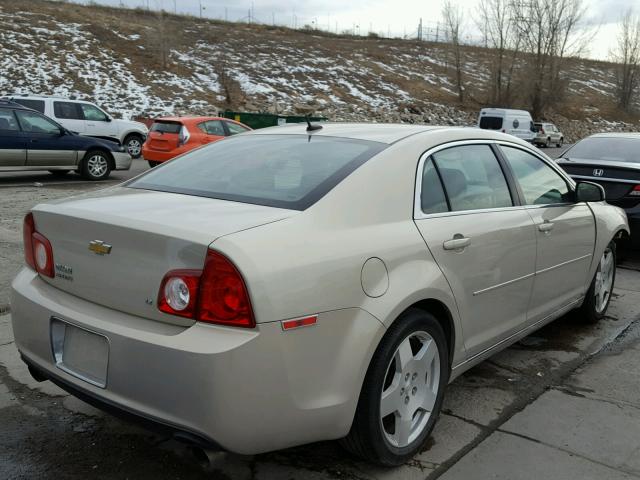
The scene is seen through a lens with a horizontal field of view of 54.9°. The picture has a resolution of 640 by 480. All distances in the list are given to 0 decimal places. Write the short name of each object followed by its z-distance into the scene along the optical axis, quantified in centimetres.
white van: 3328
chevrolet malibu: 224
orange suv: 1455
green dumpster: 2459
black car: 708
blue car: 1227
